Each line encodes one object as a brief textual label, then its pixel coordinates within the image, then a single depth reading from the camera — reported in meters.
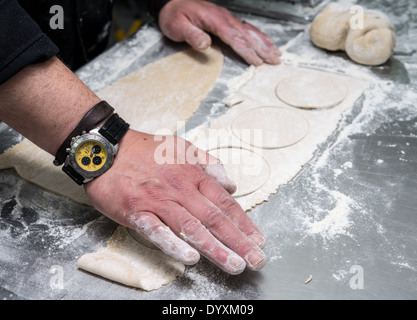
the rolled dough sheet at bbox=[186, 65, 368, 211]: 0.72
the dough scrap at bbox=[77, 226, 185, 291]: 0.62
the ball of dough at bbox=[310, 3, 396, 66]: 0.87
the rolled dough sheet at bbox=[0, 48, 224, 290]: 0.63
